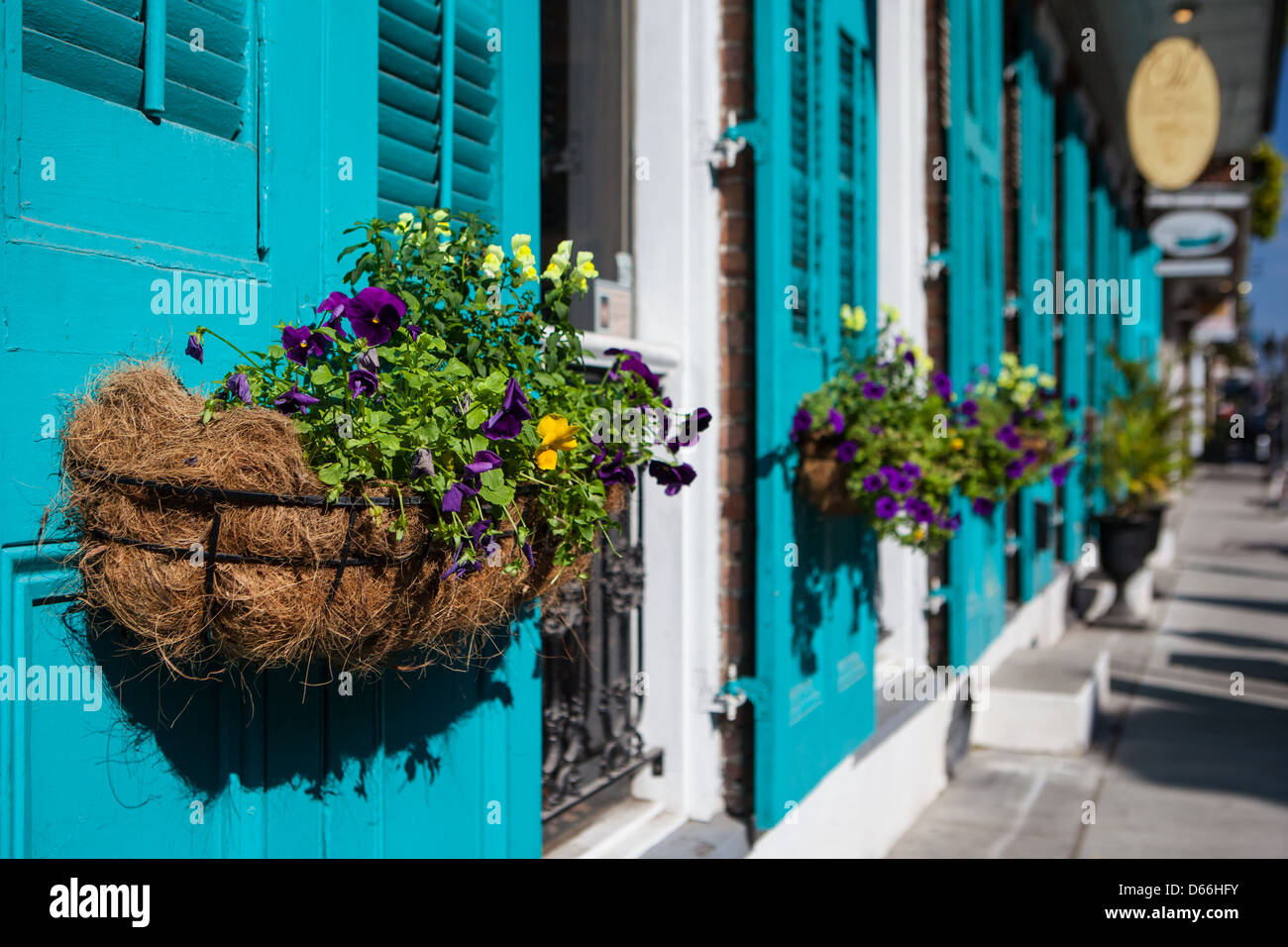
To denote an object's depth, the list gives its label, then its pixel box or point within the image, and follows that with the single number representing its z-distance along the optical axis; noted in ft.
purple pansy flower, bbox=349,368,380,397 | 4.77
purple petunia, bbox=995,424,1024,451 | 12.73
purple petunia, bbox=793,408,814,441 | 10.87
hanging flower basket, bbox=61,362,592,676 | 4.52
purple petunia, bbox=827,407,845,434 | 10.69
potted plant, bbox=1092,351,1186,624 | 30.35
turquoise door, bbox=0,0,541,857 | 4.86
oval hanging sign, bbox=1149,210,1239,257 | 42.63
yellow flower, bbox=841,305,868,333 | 12.67
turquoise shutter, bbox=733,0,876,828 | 10.62
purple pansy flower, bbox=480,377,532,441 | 4.95
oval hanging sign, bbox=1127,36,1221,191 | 30.12
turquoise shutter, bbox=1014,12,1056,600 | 24.07
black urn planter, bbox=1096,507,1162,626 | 29.50
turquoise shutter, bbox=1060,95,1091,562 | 30.01
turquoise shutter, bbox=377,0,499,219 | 6.75
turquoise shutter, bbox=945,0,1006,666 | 17.98
